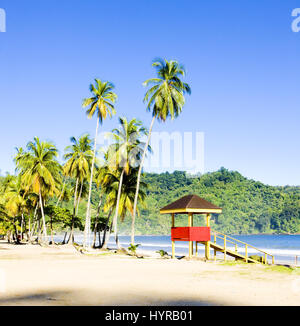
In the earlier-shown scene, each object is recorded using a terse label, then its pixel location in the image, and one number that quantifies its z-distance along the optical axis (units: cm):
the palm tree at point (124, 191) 4193
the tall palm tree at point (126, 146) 3803
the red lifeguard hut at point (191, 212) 2984
